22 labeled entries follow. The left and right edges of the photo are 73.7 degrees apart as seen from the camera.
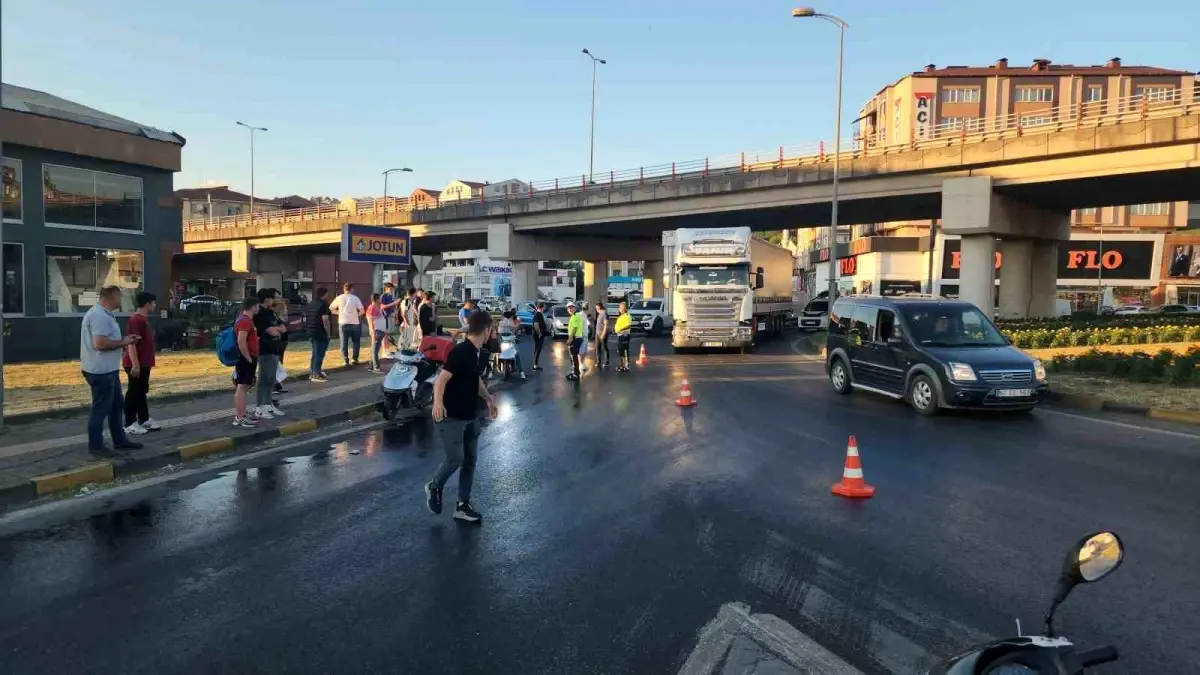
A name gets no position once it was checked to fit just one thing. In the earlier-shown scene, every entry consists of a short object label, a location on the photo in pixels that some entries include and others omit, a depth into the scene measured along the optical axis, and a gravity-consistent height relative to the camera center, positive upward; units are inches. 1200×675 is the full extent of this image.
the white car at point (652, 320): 1507.1 -61.4
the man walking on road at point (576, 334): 706.8 -43.3
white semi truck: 1008.9 +1.9
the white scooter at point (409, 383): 482.0 -62.3
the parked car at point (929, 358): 472.4 -40.3
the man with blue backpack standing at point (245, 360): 410.6 -43.6
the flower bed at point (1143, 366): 593.6 -52.7
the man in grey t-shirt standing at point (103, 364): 334.3 -38.5
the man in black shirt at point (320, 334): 607.2 -42.8
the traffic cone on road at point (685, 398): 542.0 -75.2
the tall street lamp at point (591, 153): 2171.9 +361.3
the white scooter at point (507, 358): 722.2 -67.8
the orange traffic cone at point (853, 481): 292.5 -69.5
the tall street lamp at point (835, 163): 1197.1 +195.3
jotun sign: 810.8 +35.9
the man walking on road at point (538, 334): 812.0 -50.4
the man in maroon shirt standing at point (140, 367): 384.2 -45.2
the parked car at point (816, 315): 1660.9 -47.5
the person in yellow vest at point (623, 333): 779.4 -45.5
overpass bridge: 1008.9 +162.9
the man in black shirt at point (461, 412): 259.8 -42.1
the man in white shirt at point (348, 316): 687.7 -31.9
